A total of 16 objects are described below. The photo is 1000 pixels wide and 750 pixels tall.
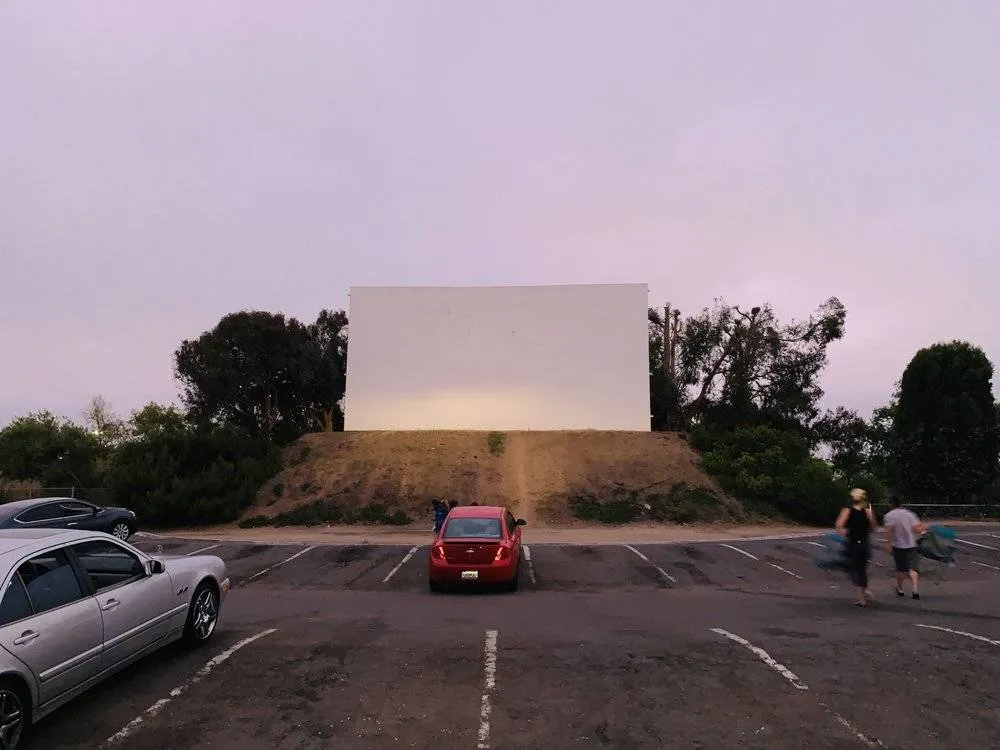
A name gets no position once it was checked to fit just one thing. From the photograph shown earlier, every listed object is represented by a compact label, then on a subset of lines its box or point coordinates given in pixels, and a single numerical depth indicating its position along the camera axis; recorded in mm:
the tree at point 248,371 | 35562
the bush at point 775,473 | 27484
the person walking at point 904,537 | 11094
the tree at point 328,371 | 40500
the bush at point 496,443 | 32625
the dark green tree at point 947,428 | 31828
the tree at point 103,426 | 55938
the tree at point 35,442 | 45719
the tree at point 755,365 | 40406
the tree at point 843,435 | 41875
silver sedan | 4902
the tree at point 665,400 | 38875
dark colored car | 16031
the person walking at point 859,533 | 10414
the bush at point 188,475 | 25734
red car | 12062
